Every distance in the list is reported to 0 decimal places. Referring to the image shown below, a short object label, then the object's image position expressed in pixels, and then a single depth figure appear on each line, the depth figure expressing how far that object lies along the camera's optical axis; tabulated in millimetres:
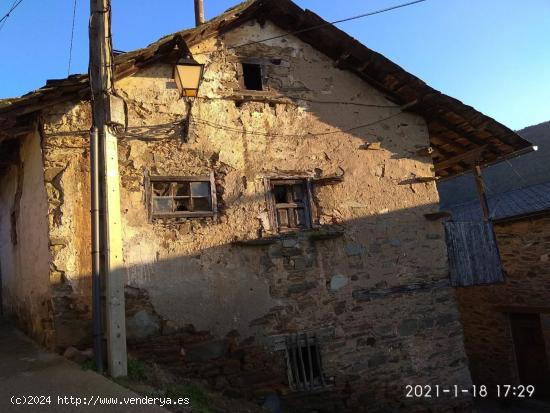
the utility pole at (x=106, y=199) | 4762
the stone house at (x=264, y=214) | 5672
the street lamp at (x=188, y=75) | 5418
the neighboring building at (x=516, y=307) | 10344
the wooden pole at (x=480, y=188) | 8992
